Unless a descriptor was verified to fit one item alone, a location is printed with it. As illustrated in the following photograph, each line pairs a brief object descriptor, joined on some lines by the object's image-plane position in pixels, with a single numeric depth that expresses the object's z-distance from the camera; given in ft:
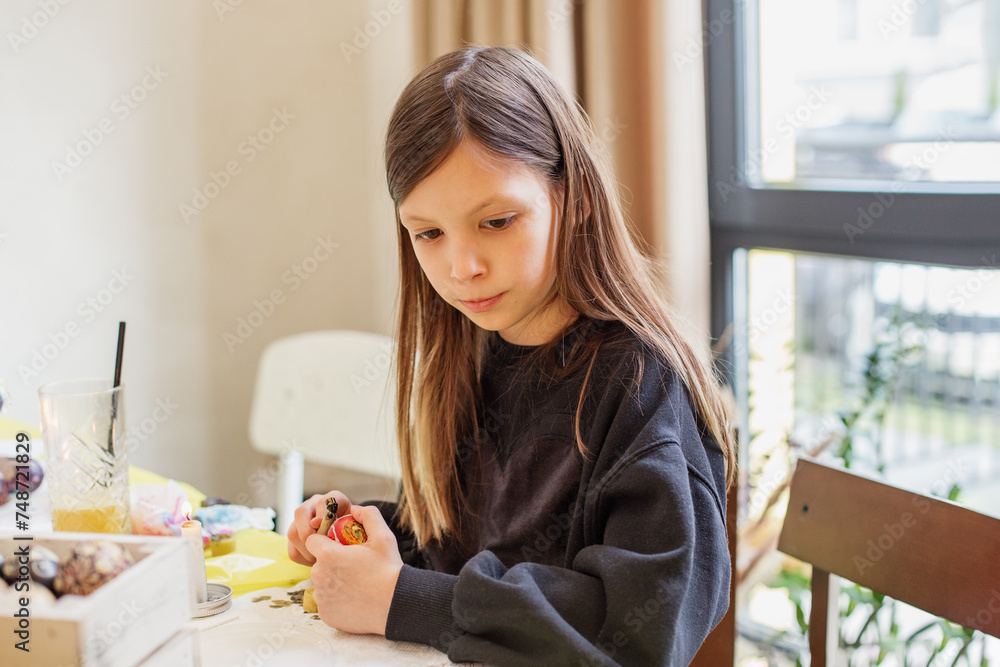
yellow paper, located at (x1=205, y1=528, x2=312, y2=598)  2.95
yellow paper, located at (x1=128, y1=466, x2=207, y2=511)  3.75
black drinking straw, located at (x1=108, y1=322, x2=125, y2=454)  2.73
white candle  2.61
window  4.85
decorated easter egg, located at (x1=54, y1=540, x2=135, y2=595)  1.93
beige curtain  5.19
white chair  5.55
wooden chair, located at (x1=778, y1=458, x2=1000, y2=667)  2.76
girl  2.34
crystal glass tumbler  2.65
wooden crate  1.76
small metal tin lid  2.67
